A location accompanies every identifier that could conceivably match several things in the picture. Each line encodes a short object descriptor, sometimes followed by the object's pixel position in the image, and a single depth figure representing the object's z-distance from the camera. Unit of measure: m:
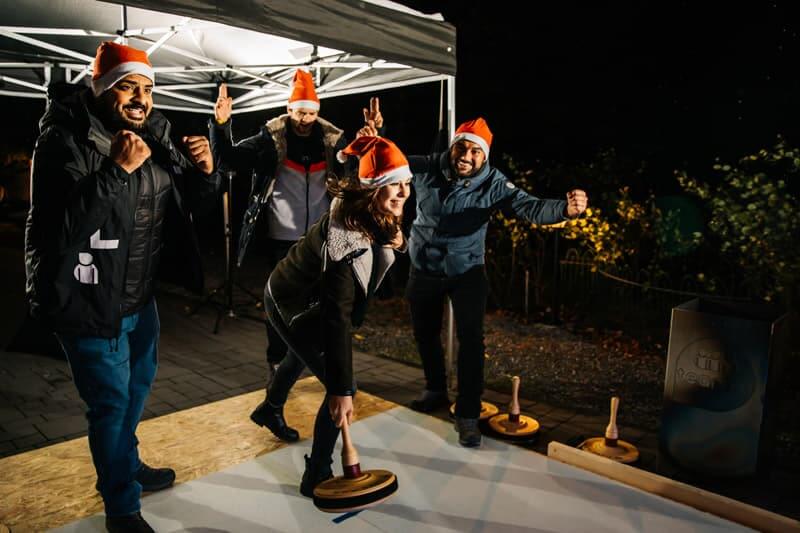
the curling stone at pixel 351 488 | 2.69
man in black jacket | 2.20
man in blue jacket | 3.63
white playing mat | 2.79
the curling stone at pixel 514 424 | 3.69
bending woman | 2.46
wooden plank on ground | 2.74
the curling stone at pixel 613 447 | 3.45
